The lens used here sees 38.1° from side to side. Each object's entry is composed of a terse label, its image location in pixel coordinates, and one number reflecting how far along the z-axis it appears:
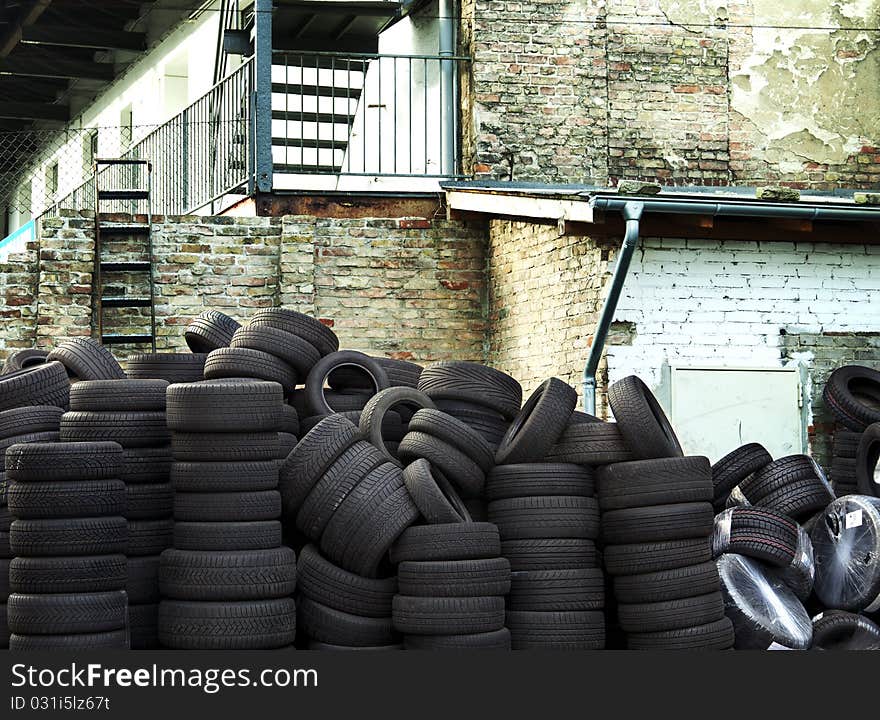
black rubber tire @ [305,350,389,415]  8.07
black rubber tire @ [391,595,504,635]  6.66
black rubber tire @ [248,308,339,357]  8.20
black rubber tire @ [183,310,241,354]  8.80
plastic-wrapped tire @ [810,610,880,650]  7.62
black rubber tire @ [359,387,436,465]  7.51
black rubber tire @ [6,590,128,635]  6.35
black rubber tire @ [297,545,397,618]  6.95
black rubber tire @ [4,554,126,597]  6.43
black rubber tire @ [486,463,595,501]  7.33
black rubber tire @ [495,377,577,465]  7.53
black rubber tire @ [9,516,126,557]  6.47
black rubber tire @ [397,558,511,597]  6.72
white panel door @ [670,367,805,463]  10.09
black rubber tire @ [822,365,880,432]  9.92
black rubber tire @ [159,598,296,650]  6.48
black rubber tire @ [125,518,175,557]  7.11
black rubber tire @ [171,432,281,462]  6.83
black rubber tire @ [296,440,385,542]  7.05
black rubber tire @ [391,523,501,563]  6.84
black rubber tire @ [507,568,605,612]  7.12
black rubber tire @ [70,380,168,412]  7.38
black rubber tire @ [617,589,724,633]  7.12
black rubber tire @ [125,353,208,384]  8.14
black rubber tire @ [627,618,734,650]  7.08
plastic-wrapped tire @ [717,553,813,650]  7.46
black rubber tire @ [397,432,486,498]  7.30
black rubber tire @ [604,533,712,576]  7.20
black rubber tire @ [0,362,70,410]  7.98
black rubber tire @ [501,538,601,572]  7.18
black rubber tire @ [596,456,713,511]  7.28
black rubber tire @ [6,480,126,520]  6.50
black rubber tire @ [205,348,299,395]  7.73
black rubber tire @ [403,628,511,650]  6.65
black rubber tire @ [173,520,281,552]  6.69
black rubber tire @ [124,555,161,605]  6.99
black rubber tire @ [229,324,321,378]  8.01
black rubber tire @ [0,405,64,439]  7.51
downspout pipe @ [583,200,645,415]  9.28
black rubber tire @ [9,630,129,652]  6.30
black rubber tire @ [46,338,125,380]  8.23
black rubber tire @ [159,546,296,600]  6.59
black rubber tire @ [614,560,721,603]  7.17
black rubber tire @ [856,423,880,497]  9.34
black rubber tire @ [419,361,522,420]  8.38
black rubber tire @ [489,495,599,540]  7.22
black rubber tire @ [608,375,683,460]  7.45
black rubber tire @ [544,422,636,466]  7.51
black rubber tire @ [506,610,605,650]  7.03
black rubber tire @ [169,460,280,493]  6.78
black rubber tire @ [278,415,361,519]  7.12
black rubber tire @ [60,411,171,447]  7.21
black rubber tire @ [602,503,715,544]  7.22
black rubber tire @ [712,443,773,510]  8.82
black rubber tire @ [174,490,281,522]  6.75
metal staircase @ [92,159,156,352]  11.42
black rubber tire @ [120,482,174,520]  7.17
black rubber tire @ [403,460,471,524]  6.96
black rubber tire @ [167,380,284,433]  6.83
